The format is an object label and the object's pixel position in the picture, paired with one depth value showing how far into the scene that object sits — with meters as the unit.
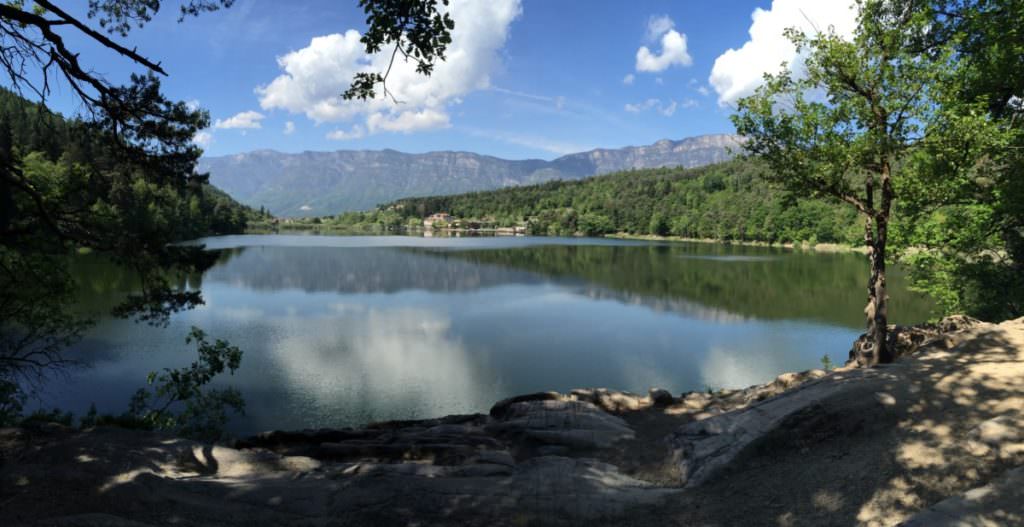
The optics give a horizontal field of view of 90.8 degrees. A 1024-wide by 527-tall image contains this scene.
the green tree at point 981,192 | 12.77
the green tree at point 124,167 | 6.32
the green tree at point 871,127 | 12.16
